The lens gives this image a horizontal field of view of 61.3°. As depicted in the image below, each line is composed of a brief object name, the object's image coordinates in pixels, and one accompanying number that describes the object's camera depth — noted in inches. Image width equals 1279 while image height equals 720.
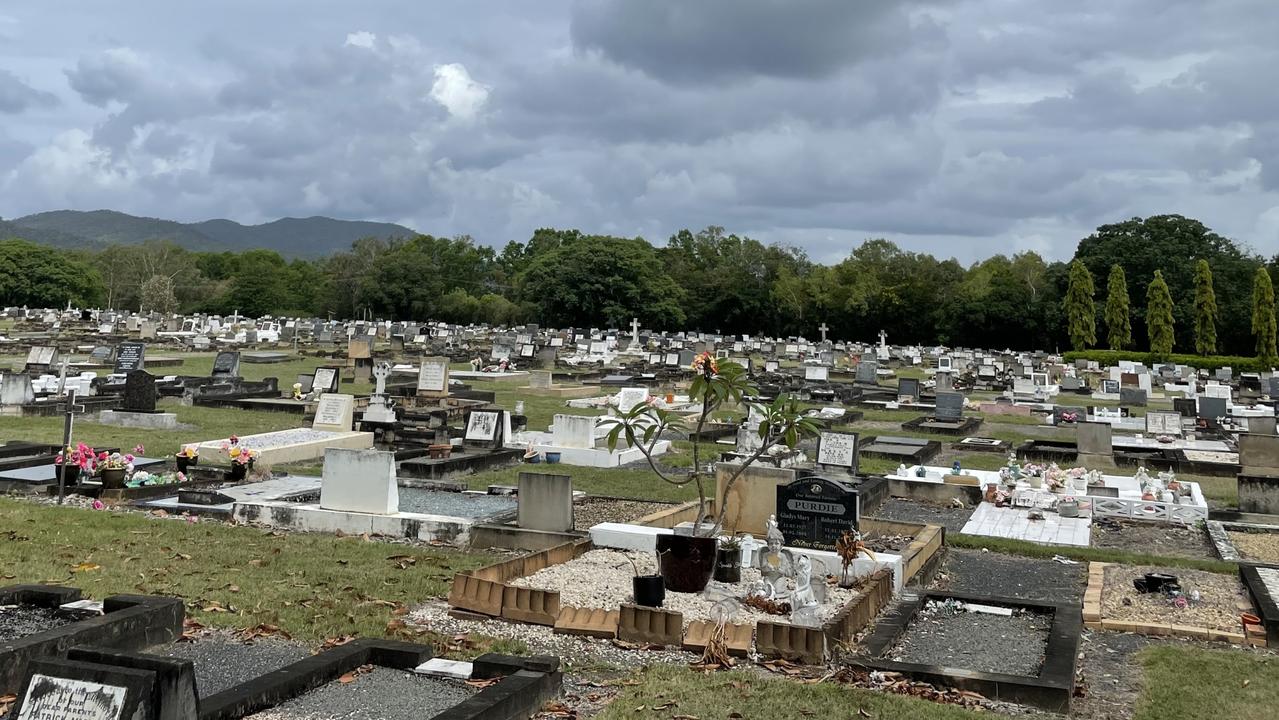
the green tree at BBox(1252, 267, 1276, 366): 2065.7
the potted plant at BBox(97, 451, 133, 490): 546.0
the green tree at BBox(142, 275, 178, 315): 3223.4
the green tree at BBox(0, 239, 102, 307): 3503.9
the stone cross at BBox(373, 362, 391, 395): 981.4
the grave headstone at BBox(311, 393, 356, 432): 817.5
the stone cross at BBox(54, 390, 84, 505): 522.6
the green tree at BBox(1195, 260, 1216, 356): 2295.8
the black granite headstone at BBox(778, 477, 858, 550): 435.8
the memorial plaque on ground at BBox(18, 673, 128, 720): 188.2
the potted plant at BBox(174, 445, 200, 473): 612.1
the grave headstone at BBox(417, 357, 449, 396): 1069.8
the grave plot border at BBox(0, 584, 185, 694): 259.4
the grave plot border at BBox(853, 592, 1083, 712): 275.1
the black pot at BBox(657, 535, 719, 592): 369.4
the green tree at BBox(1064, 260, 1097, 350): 2470.5
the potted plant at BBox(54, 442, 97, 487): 548.4
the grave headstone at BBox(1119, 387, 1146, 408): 1368.1
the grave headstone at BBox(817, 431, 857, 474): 698.8
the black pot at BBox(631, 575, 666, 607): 345.1
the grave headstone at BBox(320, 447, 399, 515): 496.1
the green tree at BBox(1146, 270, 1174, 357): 2317.9
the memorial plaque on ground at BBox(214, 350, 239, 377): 1232.8
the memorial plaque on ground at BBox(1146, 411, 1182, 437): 956.6
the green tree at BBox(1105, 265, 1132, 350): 2433.6
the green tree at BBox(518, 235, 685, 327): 3120.1
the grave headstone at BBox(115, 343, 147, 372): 1190.3
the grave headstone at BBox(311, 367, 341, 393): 1027.3
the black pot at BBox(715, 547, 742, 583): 391.9
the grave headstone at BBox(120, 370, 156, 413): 871.1
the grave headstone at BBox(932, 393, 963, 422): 1067.3
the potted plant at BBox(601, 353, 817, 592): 370.0
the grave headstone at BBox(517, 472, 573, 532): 471.5
